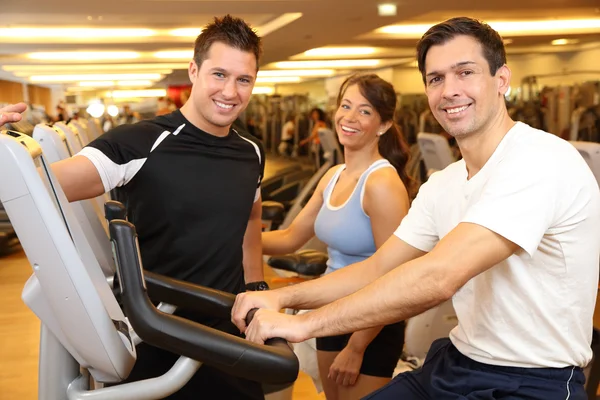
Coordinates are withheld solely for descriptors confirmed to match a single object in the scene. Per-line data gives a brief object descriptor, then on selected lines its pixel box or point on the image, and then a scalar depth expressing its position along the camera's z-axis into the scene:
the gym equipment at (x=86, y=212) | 1.86
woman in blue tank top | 2.30
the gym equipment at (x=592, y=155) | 3.42
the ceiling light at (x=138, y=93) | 31.23
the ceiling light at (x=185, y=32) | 11.39
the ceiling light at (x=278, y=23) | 9.47
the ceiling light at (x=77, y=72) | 17.37
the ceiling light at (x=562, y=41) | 13.57
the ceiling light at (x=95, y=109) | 10.88
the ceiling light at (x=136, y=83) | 23.28
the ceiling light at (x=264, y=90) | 28.28
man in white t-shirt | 1.36
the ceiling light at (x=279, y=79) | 22.45
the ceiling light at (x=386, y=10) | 8.52
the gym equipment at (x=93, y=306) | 1.05
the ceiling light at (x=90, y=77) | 19.72
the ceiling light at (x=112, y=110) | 15.89
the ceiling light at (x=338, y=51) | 14.28
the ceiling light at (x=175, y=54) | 14.04
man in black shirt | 1.80
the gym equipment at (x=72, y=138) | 2.34
